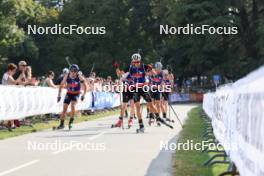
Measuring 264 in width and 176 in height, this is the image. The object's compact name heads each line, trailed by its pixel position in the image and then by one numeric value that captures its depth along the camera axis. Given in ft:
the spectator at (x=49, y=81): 83.10
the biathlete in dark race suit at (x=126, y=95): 62.54
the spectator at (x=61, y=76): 72.10
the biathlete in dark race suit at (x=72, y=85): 66.59
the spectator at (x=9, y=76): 64.28
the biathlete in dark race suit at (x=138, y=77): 62.39
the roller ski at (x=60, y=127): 64.08
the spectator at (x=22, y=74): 66.74
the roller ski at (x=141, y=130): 60.59
